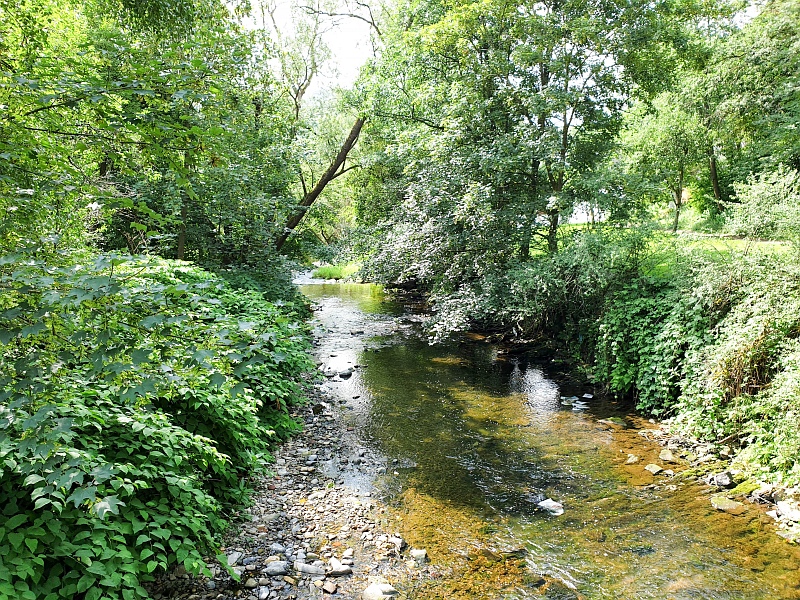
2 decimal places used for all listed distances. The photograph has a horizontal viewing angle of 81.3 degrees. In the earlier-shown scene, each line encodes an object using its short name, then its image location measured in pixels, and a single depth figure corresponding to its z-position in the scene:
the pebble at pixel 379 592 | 4.25
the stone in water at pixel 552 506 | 5.75
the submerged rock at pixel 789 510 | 5.26
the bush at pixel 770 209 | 7.05
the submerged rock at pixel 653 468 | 6.65
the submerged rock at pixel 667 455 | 6.95
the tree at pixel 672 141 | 21.47
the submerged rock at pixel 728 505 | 5.64
